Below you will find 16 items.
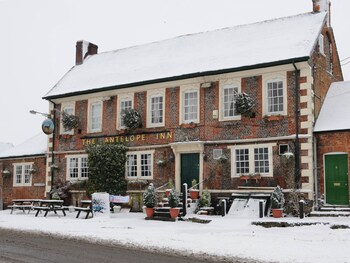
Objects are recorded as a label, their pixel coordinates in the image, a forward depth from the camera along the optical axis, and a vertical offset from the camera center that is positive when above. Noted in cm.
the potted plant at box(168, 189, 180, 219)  1855 -106
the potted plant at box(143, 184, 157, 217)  1923 -91
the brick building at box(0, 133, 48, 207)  2805 +33
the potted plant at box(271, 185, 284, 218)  1820 -90
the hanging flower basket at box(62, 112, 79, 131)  2572 +302
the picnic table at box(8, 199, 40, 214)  2230 -146
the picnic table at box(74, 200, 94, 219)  1931 -131
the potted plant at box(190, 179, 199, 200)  2081 -61
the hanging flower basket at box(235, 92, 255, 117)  2033 +317
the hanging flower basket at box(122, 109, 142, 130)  2339 +288
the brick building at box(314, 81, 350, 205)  1916 +84
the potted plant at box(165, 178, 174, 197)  2129 -37
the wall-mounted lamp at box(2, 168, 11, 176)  2953 +26
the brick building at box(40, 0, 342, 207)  1980 +348
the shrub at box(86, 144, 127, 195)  2362 +41
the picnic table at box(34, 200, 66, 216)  2041 -135
